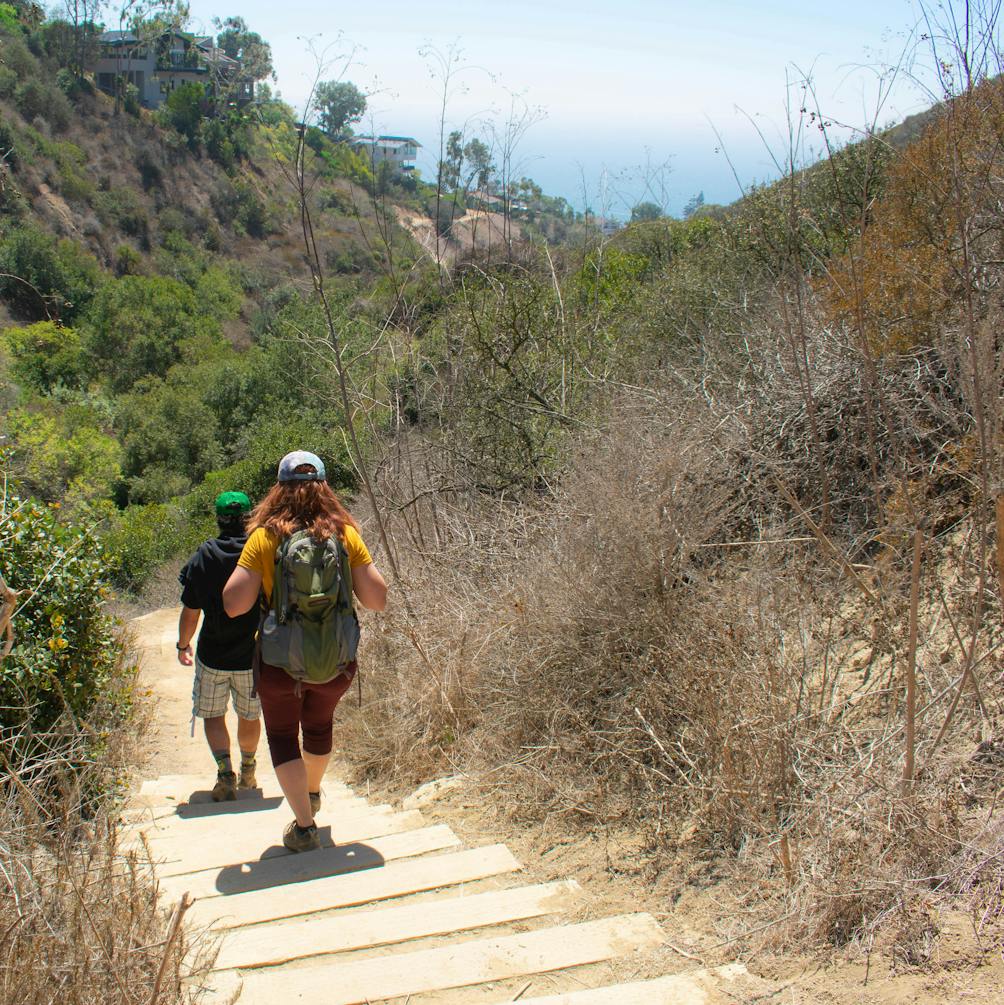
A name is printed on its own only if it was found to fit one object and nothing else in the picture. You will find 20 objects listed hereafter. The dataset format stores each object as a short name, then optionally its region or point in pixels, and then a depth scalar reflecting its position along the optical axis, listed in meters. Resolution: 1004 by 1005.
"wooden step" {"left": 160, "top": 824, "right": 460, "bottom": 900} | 3.46
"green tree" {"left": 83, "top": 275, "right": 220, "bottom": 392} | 44.25
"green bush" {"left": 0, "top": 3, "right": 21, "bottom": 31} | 64.88
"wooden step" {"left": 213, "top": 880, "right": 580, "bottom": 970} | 2.81
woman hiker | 3.68
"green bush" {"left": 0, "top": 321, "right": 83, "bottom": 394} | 40.72
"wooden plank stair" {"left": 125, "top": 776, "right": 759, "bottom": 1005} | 2.59
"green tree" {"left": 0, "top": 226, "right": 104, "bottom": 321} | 46.19
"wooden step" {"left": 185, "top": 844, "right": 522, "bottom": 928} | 3.17
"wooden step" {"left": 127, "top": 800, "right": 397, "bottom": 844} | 4.00
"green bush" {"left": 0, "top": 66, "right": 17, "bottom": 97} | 58.09
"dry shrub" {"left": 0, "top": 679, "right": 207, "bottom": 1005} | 2.02
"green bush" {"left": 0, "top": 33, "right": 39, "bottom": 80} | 59.66
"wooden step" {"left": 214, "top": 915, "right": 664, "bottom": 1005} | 2.55
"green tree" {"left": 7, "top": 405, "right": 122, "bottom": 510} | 27.03
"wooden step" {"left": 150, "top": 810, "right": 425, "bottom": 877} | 3.68
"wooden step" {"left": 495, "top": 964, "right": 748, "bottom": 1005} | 2.43
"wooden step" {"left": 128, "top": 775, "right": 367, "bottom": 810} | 4.62
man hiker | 4.53
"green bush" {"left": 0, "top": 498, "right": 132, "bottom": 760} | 3.96
